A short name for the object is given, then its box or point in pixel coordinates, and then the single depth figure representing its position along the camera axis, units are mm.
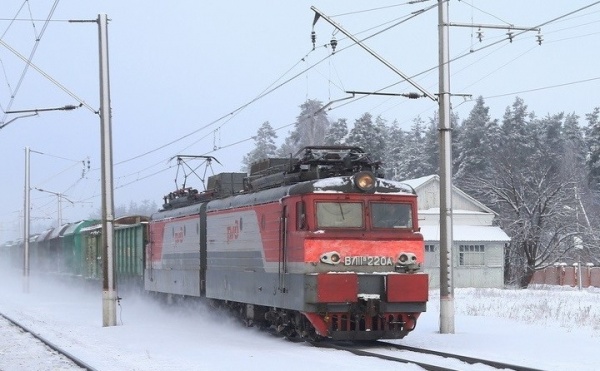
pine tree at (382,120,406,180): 99562
